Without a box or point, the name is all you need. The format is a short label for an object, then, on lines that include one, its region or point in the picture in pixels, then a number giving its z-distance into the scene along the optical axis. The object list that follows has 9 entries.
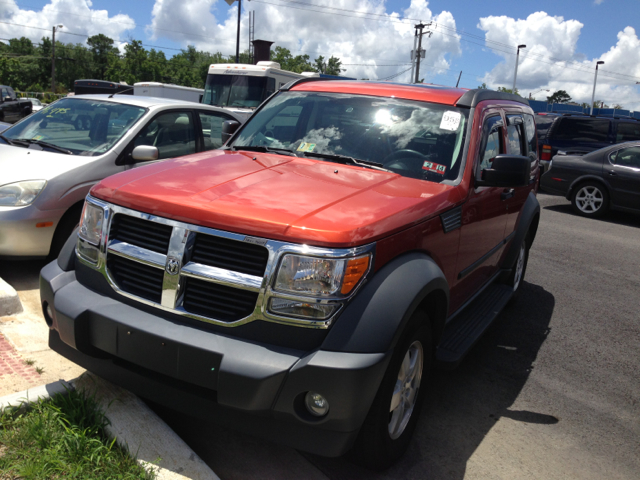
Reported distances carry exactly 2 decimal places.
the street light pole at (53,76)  75.81
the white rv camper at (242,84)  15.98
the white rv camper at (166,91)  21.75
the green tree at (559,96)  115.88
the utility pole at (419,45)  50.18
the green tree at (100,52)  109.17
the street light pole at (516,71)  54.66
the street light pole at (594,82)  61.59
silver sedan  4.76
